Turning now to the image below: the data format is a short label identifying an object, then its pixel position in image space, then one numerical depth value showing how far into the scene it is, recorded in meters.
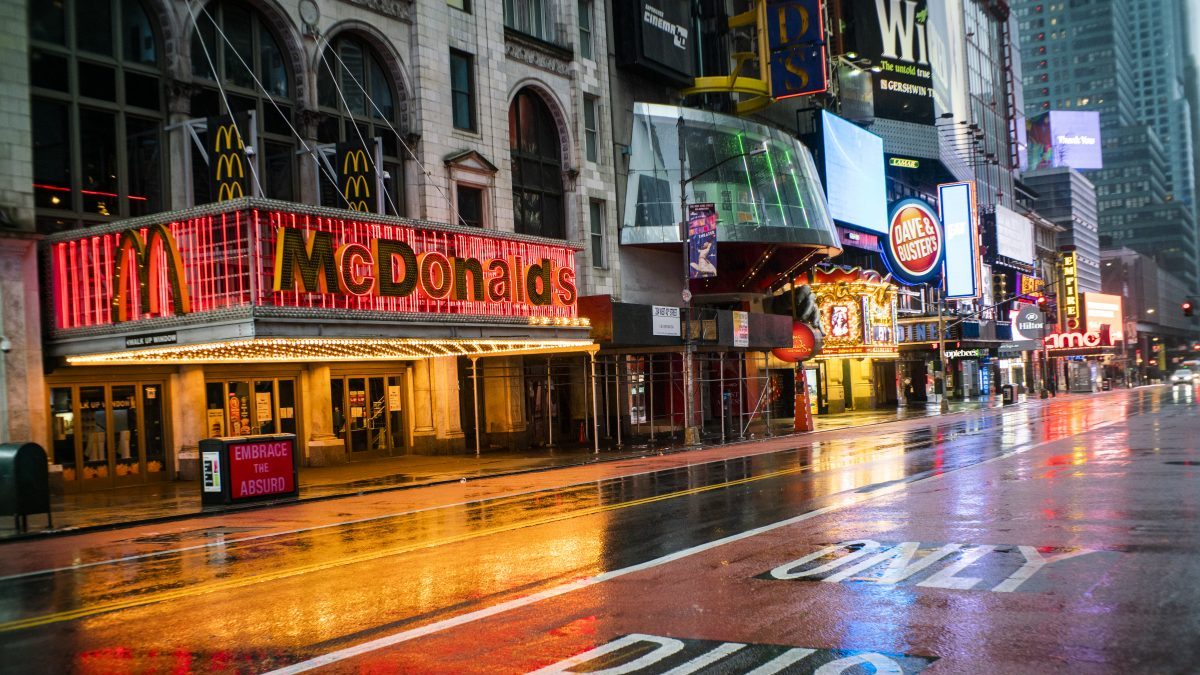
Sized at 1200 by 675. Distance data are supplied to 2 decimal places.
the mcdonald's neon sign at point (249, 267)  22.47
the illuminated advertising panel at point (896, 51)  76.81
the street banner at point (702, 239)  38.00
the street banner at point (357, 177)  30.41
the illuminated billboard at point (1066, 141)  184.12
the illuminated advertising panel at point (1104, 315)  134.64
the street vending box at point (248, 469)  21.27
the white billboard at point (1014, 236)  95.31
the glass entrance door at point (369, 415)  32.75
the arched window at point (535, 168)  39.41
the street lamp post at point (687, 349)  36.69
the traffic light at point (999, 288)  97.28
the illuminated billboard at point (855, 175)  60.97
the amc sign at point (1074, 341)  117.06
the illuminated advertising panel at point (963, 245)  81.81
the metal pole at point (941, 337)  62.91
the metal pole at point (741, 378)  40.64
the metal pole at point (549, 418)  37.19
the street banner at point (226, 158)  25.83
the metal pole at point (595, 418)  33.95
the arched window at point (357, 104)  31.48
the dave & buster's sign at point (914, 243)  73.50
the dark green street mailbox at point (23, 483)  17.97
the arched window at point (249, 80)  27.64
